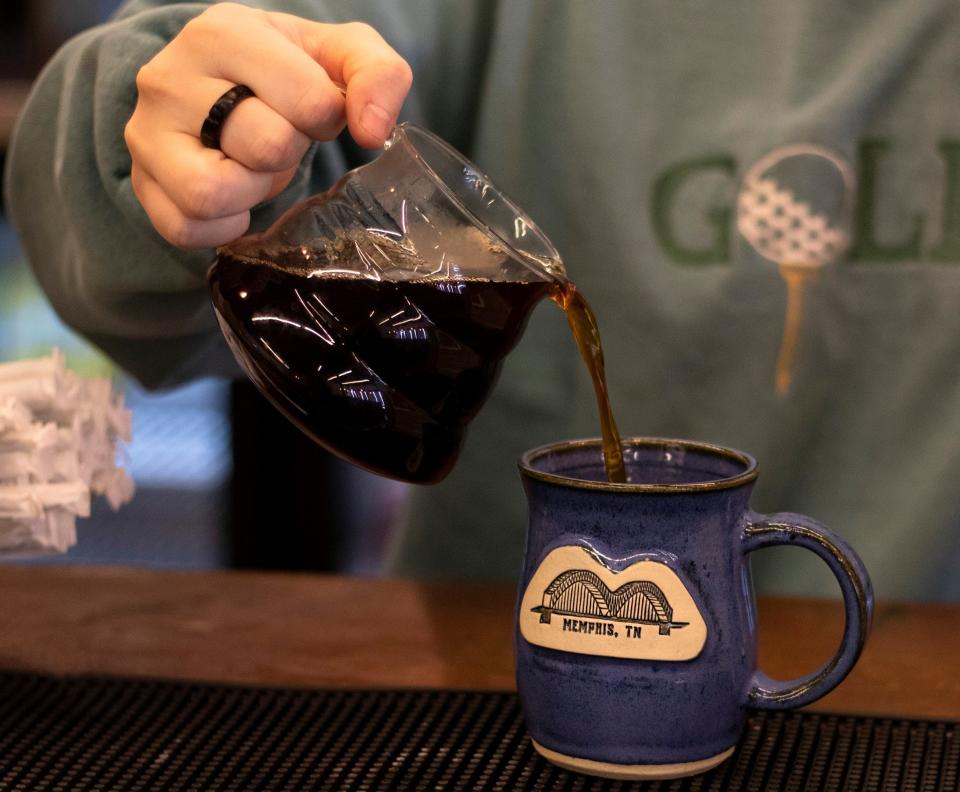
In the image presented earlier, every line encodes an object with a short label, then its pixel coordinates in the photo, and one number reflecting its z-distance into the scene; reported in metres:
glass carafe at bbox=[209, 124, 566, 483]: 0.59
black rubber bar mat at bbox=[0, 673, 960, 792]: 0.61
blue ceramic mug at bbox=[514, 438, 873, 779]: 0.59
